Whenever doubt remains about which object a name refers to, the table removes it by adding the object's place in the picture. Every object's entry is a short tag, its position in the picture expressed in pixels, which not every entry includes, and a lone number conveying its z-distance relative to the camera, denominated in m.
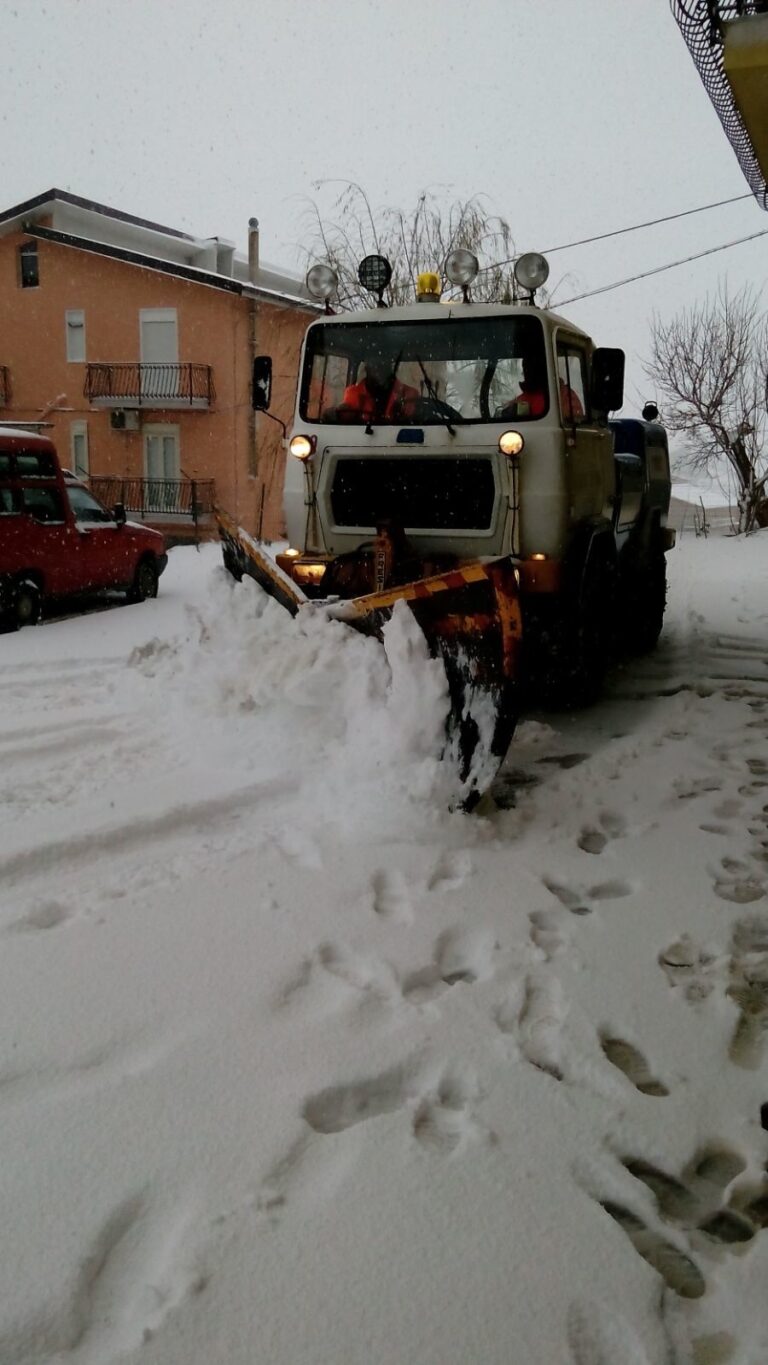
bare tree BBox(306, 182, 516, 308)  19.66
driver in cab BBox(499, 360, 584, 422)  5.56
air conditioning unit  27.09
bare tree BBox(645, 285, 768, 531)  26.05
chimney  27.72
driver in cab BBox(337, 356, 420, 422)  5.84
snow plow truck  5.43
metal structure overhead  5.38
